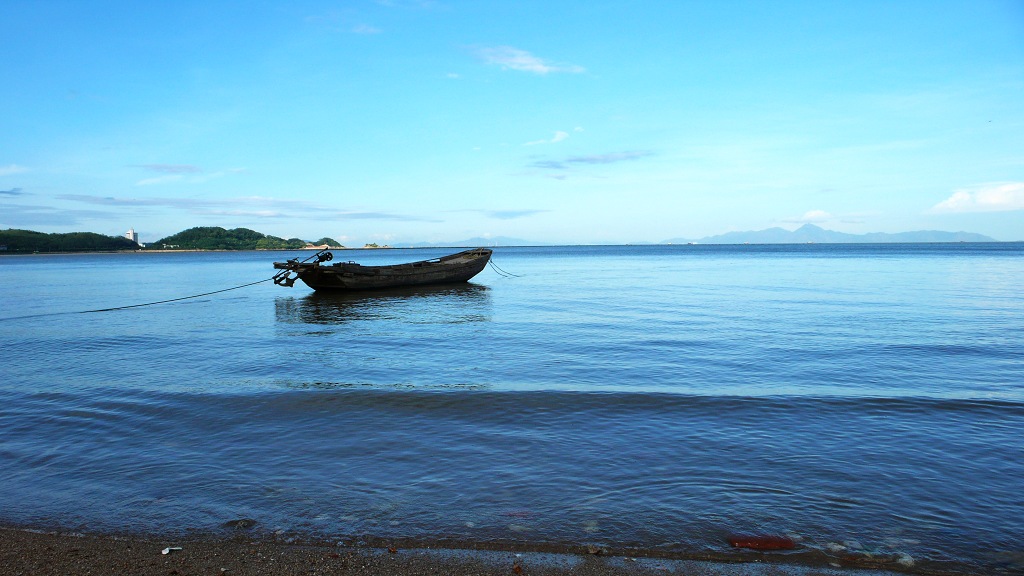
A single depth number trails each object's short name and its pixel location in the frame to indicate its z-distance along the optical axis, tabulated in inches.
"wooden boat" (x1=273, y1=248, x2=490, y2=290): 1251.2
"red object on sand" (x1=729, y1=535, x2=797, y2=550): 201.8
